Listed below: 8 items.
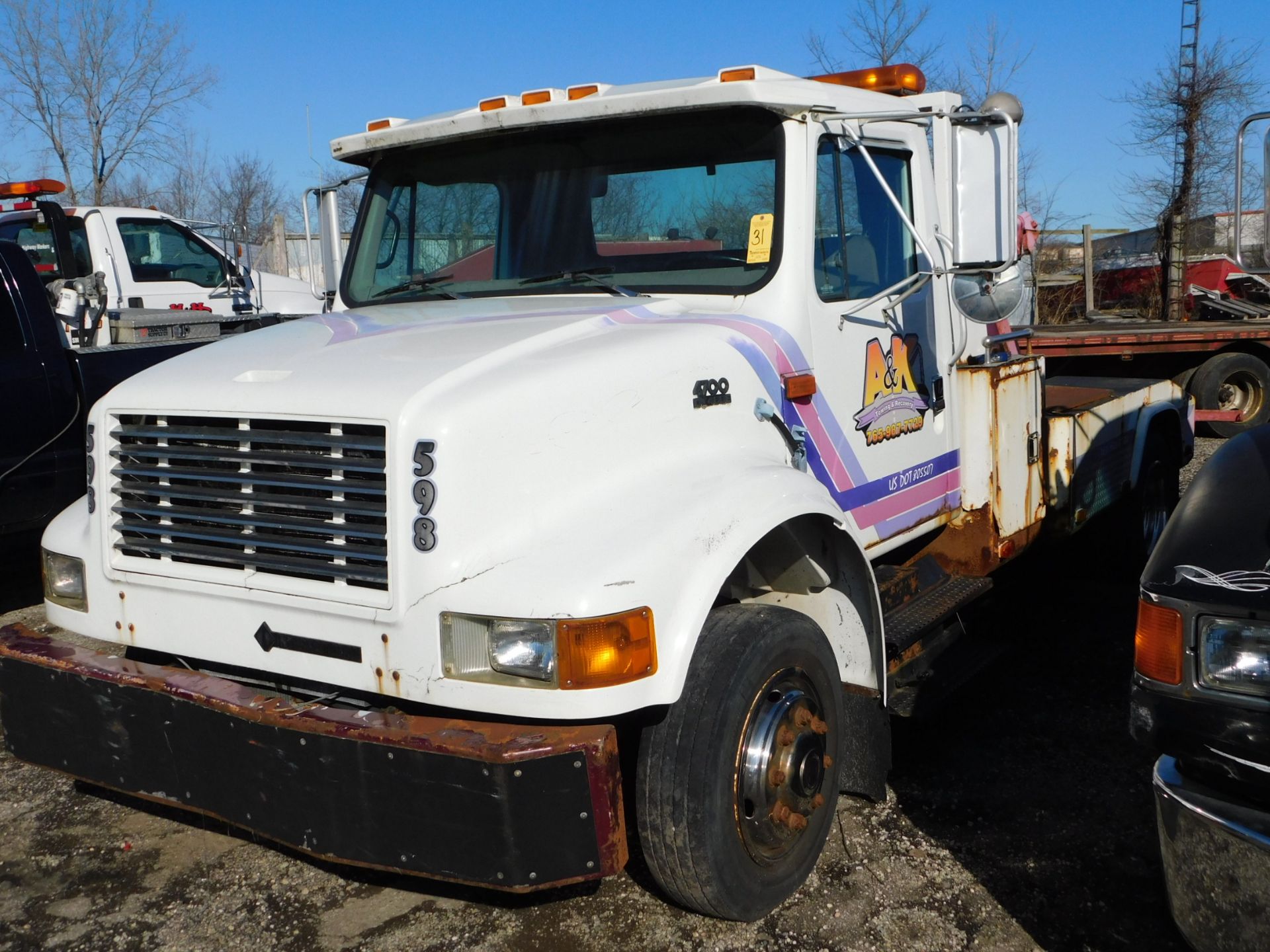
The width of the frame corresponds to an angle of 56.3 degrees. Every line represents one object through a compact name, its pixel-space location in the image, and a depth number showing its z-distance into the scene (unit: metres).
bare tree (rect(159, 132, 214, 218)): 25.44
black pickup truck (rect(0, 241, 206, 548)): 6.04
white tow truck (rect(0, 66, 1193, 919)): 2.75
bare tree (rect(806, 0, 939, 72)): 15.45
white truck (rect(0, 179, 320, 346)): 8.58
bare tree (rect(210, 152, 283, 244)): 25.59
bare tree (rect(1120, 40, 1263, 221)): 19.22
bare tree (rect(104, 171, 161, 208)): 22.58
